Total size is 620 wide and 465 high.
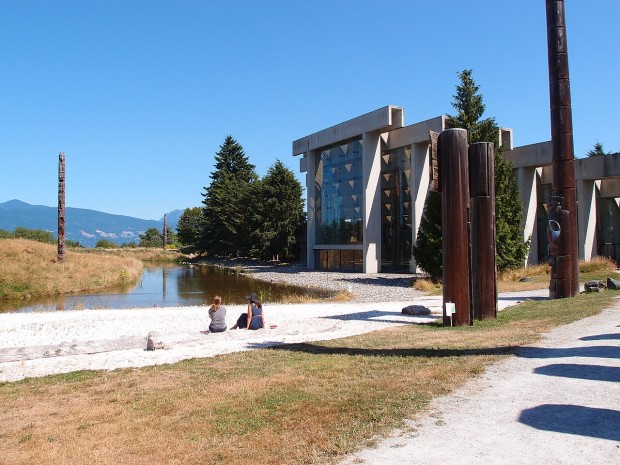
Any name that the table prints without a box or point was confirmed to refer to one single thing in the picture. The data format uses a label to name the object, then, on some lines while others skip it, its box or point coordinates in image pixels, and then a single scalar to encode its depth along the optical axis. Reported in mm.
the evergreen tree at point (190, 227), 74750
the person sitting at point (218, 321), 12530
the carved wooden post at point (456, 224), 12617
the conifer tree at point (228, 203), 64250
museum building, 37562
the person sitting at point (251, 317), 12927
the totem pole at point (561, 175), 17656
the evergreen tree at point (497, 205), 28578
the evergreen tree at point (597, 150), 63562
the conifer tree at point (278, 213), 56781
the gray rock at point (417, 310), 16109
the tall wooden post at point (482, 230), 13273
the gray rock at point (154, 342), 10719
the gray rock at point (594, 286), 18328
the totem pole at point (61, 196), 36719
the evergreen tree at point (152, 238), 111625
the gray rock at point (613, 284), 18469
